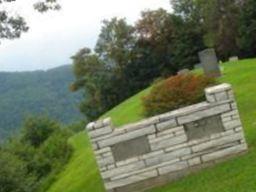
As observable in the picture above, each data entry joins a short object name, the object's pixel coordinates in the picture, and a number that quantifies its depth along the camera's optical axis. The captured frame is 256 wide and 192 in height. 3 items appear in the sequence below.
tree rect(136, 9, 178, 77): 73.25
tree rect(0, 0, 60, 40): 16.03
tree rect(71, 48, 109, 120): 73.08
